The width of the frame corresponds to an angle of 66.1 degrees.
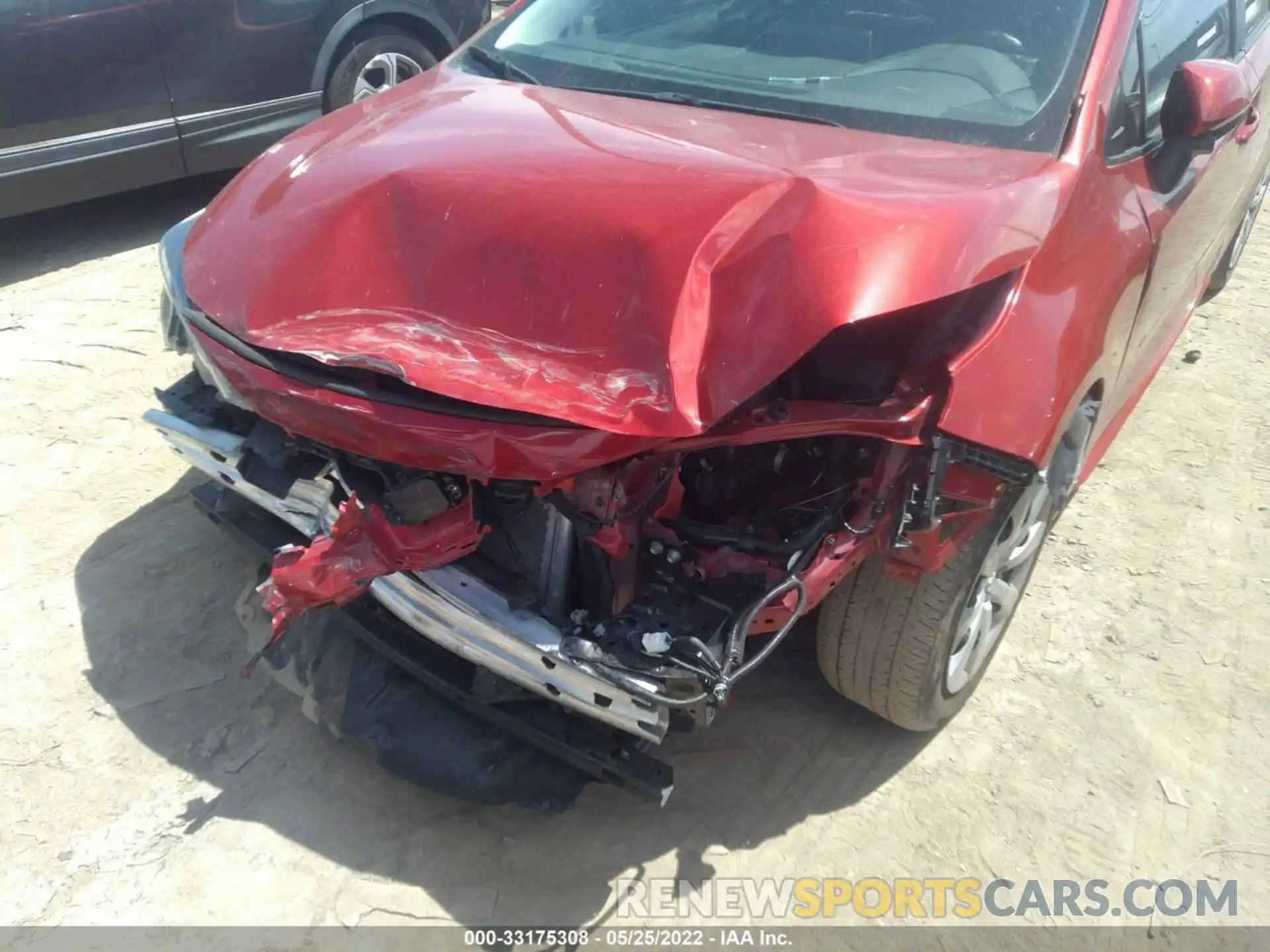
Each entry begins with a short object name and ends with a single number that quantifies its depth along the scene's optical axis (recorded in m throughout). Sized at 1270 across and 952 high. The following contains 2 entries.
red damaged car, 1.77
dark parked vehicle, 4.25
